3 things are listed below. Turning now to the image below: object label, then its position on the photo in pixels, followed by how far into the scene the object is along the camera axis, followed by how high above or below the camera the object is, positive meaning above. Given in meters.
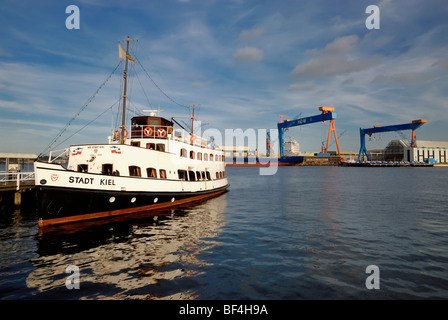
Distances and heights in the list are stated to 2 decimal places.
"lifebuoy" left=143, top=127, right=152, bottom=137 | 23.22 +2.98
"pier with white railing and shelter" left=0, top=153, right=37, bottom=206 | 23.94 -2.59
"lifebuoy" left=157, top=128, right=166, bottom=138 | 23.58 +2.88
